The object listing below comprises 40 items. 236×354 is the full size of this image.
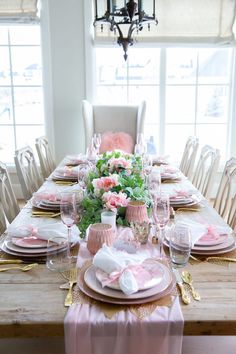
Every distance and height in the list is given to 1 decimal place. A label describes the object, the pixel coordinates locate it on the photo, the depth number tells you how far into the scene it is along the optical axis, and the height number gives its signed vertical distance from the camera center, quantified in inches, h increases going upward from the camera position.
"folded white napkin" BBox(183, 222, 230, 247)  55.0 -20.8
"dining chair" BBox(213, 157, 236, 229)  80.8 -20.0
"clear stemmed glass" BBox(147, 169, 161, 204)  70.0 -16.8
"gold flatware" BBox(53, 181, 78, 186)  90.7 -21.6
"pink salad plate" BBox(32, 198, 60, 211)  71.0 -21.2
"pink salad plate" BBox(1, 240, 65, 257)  50.4 -21.3
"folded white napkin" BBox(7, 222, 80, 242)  54.6 -20.4
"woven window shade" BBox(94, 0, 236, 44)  161.0 +30.6
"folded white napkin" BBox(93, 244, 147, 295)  39.1 -19.2
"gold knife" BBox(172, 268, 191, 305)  39.5 -21.6
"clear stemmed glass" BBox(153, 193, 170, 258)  52.6 -16.8
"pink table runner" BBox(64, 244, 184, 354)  36.2 -23.1
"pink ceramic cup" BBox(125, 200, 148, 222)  58.1 -18.3
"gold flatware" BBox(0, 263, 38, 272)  46.9 -21.9
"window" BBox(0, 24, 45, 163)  169.8 +2.6
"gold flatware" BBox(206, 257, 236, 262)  49.5 -21.9
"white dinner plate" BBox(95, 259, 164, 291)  39.9 -20.3
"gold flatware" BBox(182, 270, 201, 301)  40.4 -21.7
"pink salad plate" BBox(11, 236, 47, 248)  52.4 -21.0
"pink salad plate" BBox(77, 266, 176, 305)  38.3 -21.1
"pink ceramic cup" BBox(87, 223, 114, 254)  49.4 -18.9
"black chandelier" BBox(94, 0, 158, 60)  83.5 +18.1
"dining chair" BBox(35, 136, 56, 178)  119.3 -20.9
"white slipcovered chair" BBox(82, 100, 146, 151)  159.9 -10.2
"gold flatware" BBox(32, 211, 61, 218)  68.0 -21.9
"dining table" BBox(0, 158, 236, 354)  36.3 -21.9
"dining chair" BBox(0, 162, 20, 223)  78.8 -22.0
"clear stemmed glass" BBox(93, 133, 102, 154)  114.4 -14.5
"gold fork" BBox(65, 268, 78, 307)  39.3 -21.7
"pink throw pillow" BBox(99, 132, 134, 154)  153.7 -19.7
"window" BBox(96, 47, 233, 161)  173.3 +2.9
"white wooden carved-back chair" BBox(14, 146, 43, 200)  95.7 -21.3
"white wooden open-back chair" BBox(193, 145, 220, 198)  94.4 -20.3
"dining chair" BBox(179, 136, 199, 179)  118.8 -21.1
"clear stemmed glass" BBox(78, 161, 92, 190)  76.8 -16.8
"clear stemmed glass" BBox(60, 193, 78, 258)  52.7 -16.4
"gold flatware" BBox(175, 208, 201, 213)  71.1 -21.8
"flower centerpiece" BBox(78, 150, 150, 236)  57.5 -15.8
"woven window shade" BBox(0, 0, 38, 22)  158.2 +35.8
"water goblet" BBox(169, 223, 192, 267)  47.1 -19.0
